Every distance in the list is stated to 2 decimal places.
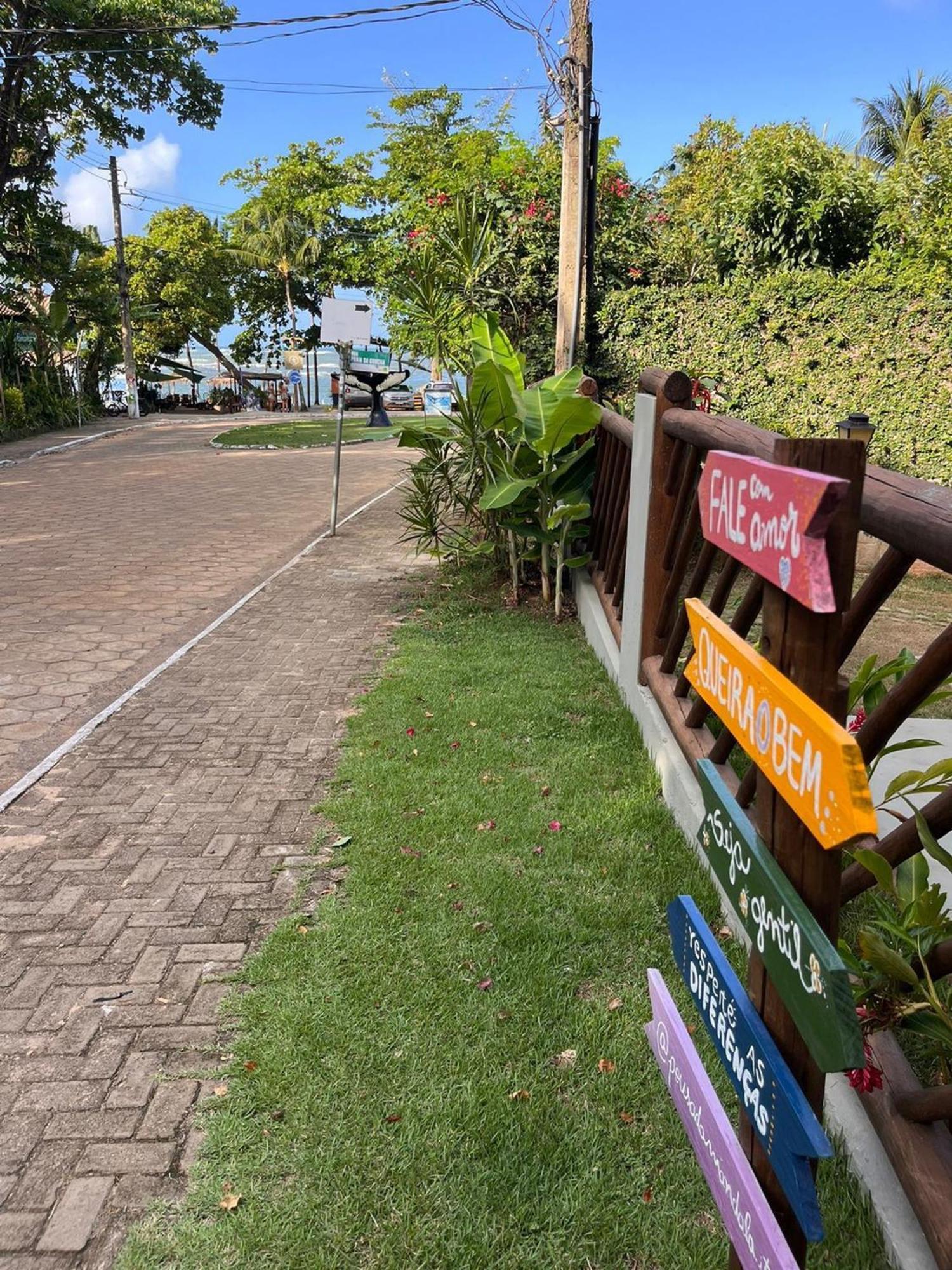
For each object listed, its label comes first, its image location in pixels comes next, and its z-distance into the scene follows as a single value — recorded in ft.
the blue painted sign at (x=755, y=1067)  4.25
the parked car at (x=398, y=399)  150.82
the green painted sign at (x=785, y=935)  3.84
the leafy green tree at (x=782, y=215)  32.65
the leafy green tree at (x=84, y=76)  70.08
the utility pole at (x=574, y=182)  29.60
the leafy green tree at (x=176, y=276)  143.33
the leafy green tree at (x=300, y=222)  145.69
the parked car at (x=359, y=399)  149.26
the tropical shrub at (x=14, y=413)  82.53
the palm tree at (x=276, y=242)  148.87
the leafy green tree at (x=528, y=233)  36.60
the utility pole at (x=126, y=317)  113.60
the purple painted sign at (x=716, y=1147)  4.37
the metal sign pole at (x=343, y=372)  34.63
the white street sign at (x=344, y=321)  33.94
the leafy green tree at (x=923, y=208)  30.17
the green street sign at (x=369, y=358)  35.55
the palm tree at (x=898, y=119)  104.01
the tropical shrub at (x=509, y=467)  21.44
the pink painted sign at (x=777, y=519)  3.97
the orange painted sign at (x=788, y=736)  3.71
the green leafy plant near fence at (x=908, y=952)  6.89
